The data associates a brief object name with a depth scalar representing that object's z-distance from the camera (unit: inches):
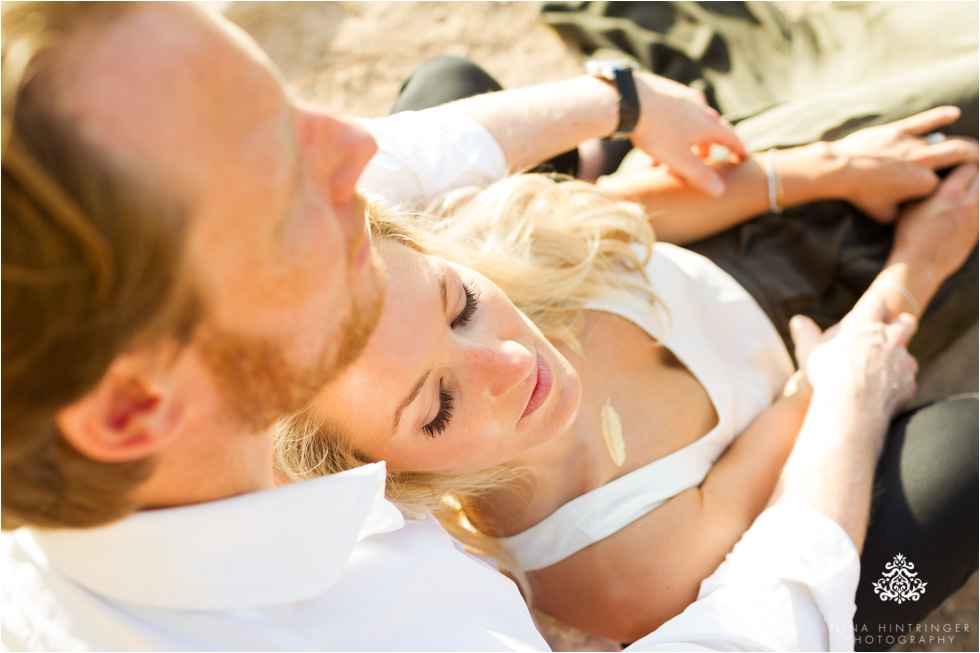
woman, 48.3
